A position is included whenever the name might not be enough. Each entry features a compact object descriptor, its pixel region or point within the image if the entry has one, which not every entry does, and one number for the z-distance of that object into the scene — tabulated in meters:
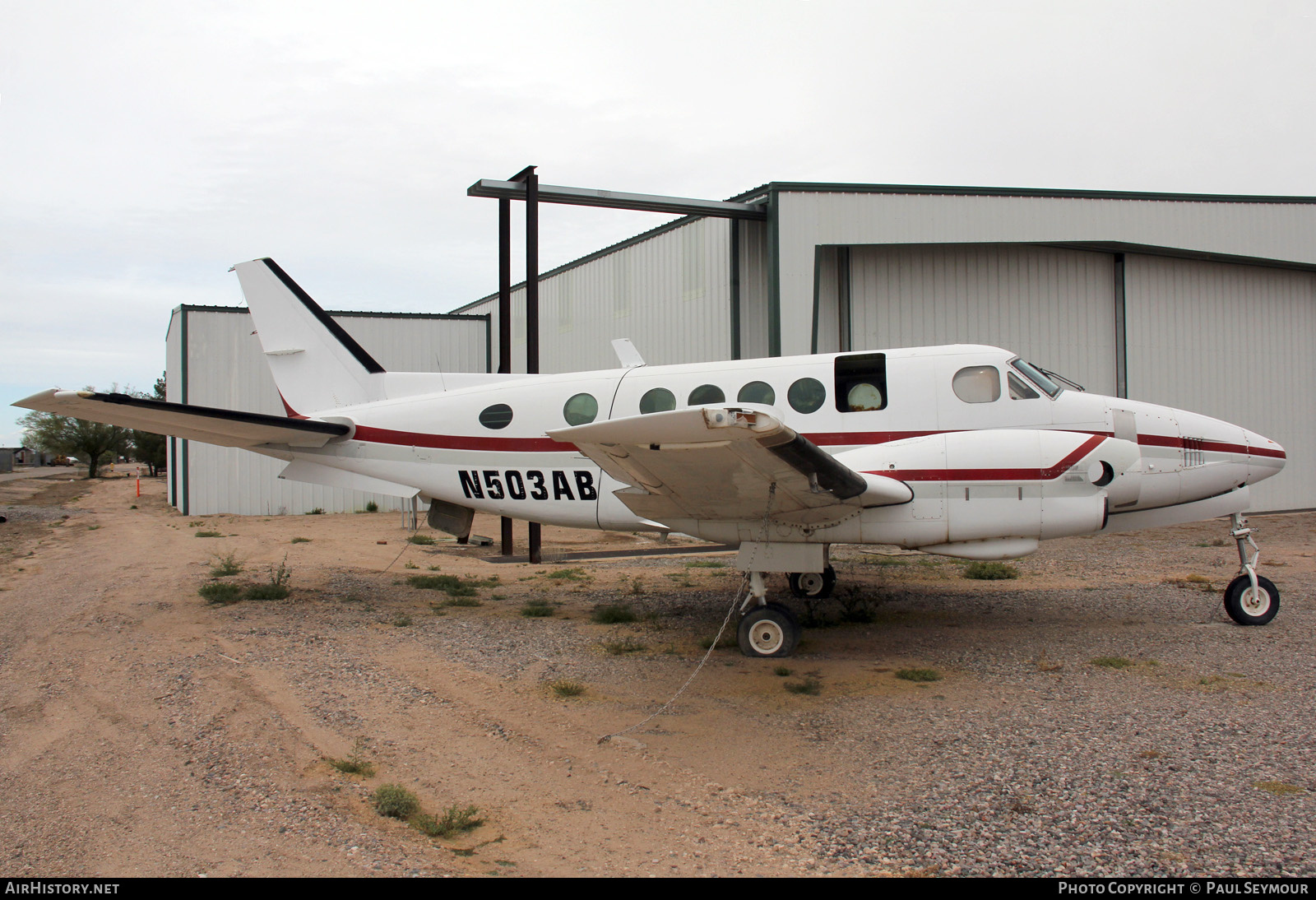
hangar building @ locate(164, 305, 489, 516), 21.28
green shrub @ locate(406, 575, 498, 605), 10.27
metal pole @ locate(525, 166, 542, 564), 12.71
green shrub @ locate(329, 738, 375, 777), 4.42
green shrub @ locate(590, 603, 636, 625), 8.57
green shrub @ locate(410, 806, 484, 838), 3.67
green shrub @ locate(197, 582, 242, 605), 9.31
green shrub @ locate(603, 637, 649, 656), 7.25
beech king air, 6.11
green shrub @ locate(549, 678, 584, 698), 5.96
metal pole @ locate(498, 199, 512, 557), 13.45
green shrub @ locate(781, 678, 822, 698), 5.94
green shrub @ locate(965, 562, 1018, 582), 11.37
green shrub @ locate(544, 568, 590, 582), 11.70
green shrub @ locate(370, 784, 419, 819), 3.88
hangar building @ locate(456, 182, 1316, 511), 15.64
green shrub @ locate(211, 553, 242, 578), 10.82
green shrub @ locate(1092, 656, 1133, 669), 6.35
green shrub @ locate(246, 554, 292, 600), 9.60
